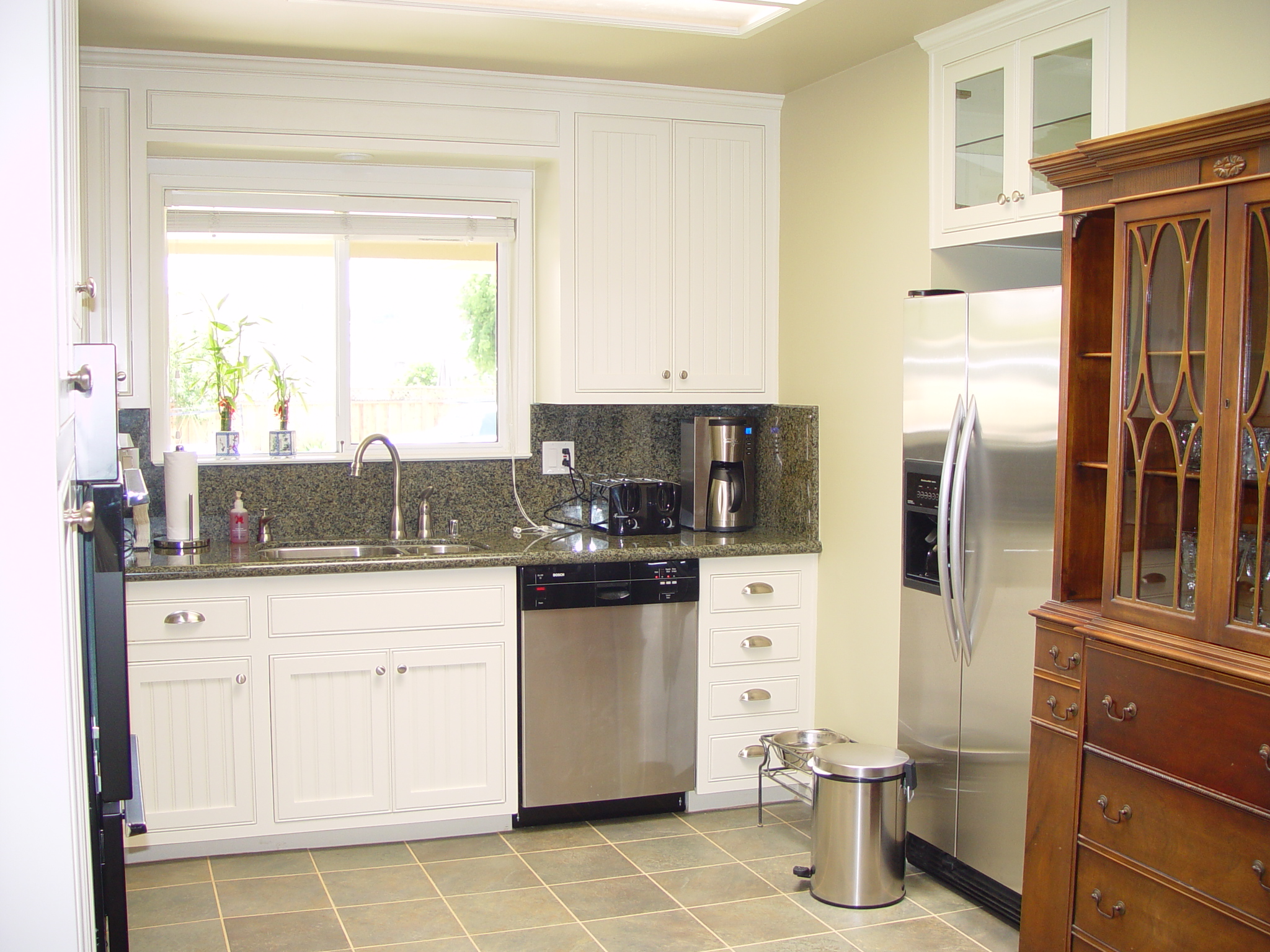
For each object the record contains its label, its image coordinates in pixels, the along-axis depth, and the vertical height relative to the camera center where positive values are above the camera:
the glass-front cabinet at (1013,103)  2.69 +0.85
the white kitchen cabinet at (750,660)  3.74 -0.78
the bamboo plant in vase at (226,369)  3.81 +0.19
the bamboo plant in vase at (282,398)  3.87 +0.10
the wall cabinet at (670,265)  3.86 +0.58
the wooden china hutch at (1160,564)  2.05 -0.27
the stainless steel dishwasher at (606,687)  3.54 -0.84
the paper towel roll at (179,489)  3.55 -0.20
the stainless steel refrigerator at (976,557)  2.79 -0.33
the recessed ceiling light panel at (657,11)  2.90 +1.11
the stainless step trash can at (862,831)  3.04 -1.10
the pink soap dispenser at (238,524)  3.73 -0.33
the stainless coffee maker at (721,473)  4.03 -0.16
